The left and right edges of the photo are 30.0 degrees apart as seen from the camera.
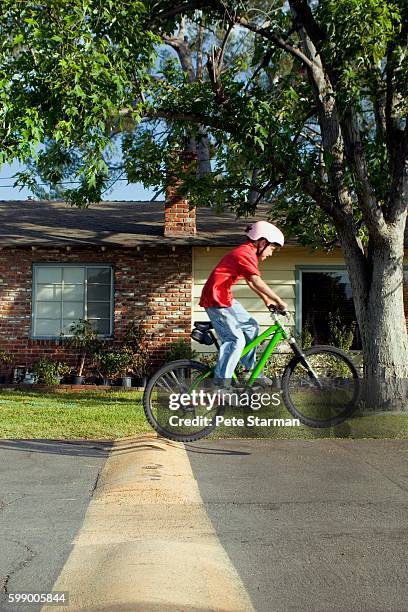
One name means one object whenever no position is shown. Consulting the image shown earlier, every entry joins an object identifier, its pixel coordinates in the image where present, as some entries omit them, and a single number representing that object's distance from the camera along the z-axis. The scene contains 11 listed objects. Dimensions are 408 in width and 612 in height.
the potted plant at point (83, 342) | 16.39
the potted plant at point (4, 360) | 16.44
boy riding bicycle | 6.69
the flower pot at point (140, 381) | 16.18
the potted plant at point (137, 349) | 16.42
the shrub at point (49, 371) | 16.09
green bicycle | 7.00
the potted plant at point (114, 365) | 16.06
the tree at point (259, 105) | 9.66
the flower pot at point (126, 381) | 15.98
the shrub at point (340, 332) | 16.58
